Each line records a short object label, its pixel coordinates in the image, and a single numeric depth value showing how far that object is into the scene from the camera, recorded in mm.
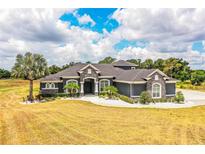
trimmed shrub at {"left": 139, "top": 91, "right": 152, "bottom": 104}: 13650
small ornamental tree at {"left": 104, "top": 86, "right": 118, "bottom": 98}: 16286
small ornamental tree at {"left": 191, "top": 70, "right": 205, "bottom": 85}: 25656
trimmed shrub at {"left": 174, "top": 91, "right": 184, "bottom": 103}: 13946
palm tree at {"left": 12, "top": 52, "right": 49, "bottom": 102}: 15179
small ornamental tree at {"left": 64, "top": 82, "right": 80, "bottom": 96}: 16402
